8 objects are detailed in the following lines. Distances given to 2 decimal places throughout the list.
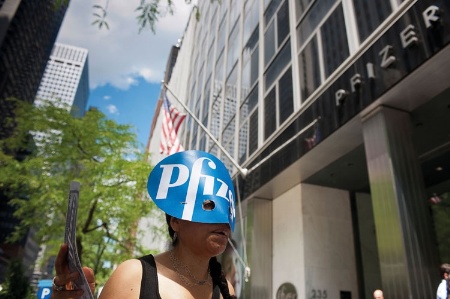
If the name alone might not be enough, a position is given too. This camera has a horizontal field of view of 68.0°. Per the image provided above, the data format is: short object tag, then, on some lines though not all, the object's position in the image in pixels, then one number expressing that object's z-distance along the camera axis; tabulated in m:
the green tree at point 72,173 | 13.03
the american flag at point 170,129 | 13.37
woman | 1.48
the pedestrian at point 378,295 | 6.70
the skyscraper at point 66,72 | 154.57
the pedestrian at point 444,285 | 6.00
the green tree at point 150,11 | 4.57
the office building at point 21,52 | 56.44
